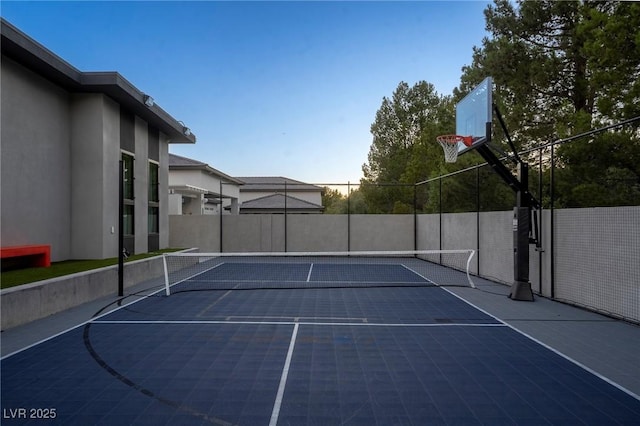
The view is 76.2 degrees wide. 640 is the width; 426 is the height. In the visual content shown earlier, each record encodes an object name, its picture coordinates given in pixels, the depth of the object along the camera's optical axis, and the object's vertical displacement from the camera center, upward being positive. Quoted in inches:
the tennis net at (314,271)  477.1 -82.7
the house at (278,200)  1246.9 +52.1
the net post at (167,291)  399.2 -75.9
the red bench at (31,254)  370.5 -38.8
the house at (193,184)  924.6 +85.2
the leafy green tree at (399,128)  1344.7 +297.4
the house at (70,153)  395.9 +72.5
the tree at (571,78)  452.1 +193.5
